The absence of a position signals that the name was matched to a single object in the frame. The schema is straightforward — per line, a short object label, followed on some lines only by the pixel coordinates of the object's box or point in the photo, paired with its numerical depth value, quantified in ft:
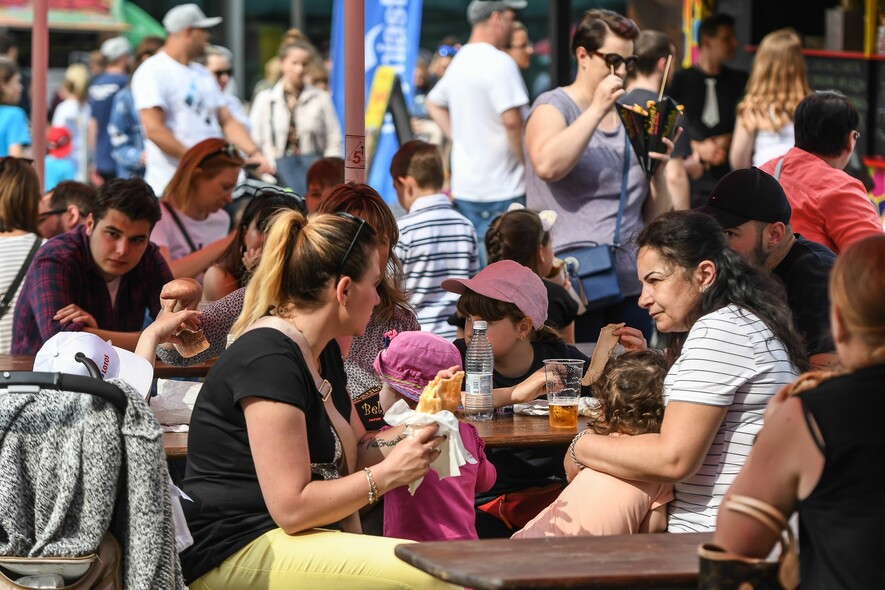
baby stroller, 18.15
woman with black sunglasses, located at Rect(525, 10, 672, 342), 37.83
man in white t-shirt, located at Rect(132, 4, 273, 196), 52.95
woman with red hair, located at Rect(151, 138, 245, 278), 42.24
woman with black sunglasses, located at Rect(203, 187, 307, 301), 33.71
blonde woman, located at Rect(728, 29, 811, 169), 49.06
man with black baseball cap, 26.45
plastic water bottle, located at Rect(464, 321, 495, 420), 26.84
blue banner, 63.21
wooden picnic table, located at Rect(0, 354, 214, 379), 31.58
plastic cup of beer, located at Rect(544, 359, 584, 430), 25.73
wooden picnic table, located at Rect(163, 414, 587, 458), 24.31
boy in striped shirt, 38.93
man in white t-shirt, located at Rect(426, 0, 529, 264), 49.73
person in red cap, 76.69
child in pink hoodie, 23.48
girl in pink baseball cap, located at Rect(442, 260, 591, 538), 28.58
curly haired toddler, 22.26
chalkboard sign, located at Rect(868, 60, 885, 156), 63.00
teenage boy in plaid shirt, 32.32
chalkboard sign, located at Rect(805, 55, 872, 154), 63.87
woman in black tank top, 14.64
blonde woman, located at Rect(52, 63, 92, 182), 92.81
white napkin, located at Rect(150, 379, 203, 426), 25.96
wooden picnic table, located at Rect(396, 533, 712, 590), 16.25
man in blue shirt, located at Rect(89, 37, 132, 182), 79.25
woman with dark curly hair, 20.68
